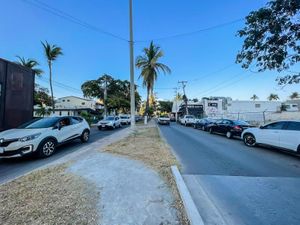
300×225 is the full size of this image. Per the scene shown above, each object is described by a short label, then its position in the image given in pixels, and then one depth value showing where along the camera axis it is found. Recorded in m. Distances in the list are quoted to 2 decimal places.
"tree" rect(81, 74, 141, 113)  46.00
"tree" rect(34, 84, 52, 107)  40.97
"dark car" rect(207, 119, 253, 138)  14.34
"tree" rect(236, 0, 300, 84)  7.23
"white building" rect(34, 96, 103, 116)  61.32
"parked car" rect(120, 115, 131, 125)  34.52
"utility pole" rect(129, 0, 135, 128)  12.87
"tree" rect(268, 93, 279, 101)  87.00
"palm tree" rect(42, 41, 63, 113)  29.56
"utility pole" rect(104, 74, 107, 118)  41.34
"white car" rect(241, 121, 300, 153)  8.49
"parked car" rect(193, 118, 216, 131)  22.15
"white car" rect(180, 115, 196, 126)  32.37
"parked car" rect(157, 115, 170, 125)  33.93
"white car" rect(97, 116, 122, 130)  21.70
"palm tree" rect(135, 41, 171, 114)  30.14
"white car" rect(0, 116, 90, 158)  7.19
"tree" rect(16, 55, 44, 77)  32.03
